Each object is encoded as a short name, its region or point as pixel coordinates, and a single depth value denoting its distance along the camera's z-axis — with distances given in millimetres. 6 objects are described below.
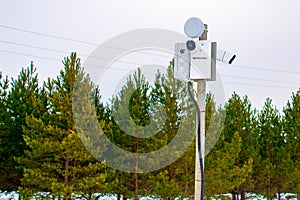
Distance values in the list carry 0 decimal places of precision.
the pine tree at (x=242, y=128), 13742
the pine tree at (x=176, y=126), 10608
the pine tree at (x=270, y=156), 13945
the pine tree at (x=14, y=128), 11331
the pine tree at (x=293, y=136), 14109
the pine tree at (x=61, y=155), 9461
